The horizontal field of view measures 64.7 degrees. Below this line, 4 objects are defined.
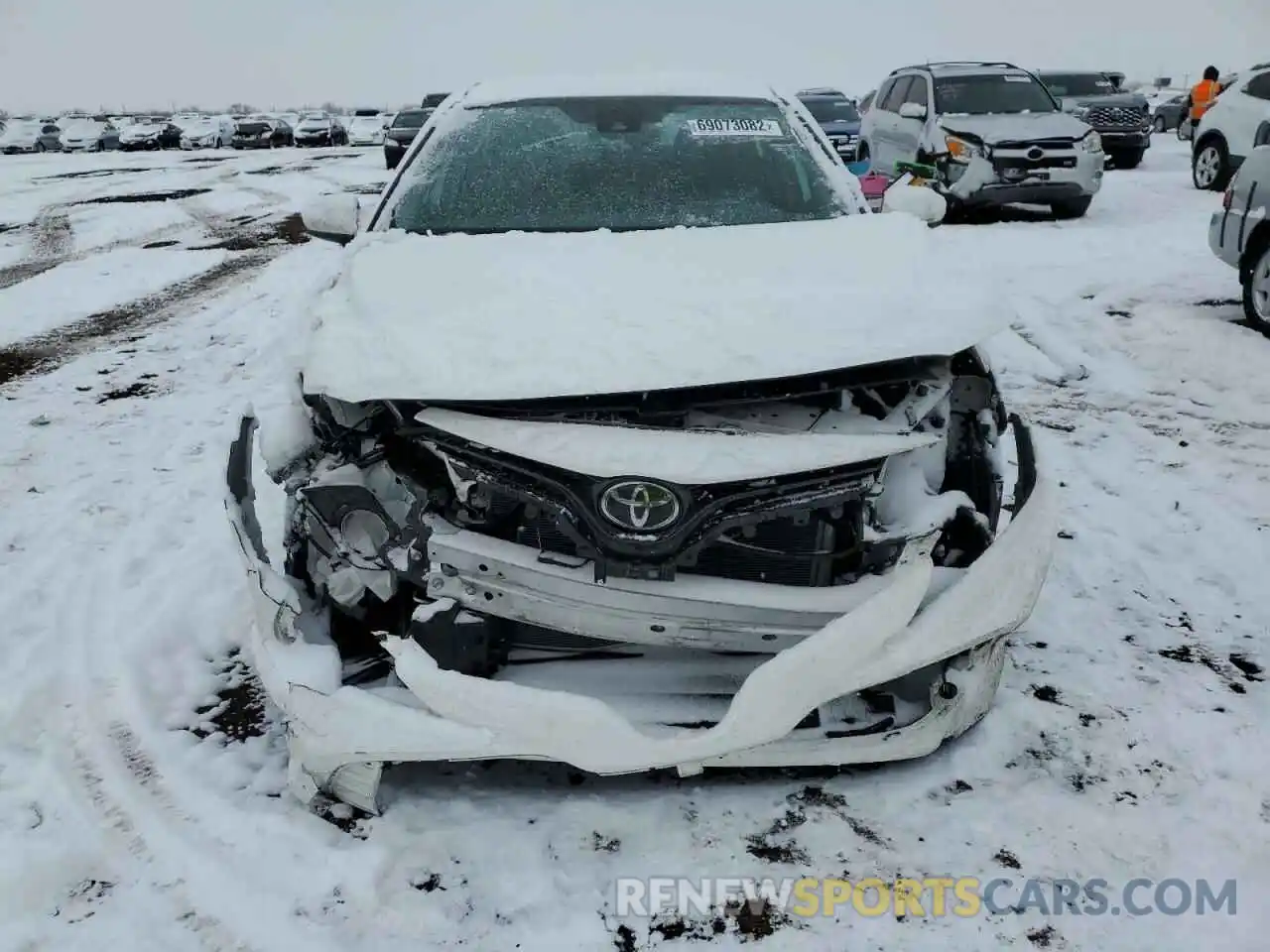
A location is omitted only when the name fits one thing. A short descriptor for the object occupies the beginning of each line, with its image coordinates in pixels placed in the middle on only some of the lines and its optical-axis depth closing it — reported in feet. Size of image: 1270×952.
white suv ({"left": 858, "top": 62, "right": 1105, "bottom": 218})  38.11
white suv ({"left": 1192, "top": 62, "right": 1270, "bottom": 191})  39.34
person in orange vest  57.20
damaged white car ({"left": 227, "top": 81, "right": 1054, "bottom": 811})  7.66
